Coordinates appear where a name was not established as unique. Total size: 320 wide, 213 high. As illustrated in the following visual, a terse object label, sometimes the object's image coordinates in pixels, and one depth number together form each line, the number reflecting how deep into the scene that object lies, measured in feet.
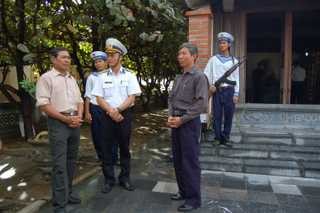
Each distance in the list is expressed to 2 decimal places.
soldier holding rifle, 13.74
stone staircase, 13.03
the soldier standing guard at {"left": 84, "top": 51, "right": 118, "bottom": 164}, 12.63
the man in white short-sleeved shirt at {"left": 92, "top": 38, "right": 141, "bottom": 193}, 10.36
